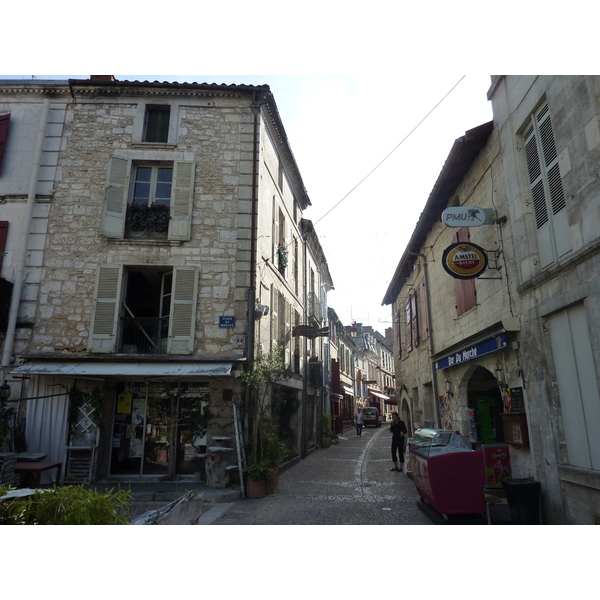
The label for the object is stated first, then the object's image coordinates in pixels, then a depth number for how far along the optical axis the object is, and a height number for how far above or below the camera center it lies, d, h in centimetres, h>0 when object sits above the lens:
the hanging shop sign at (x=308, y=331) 1405 +247
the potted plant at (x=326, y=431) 1786 -67
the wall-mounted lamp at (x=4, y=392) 831 +41
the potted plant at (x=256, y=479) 832 -114
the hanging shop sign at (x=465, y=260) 758 +247
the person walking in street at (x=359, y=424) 2398 -52
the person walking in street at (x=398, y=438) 1134 -59
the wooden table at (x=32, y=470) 712 -84
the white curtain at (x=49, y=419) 898 -7
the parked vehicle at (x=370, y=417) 3328 -24
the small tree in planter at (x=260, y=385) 907 +59
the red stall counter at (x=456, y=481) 590 -85
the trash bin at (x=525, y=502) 567 -108
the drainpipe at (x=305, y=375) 1462 +128
